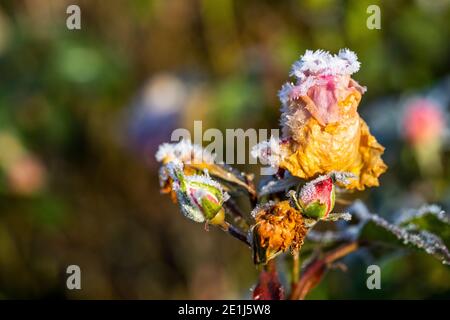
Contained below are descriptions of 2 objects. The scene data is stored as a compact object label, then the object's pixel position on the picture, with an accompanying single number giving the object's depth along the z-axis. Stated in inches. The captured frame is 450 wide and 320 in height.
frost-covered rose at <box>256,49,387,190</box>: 16.8
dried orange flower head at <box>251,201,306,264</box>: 16.7
